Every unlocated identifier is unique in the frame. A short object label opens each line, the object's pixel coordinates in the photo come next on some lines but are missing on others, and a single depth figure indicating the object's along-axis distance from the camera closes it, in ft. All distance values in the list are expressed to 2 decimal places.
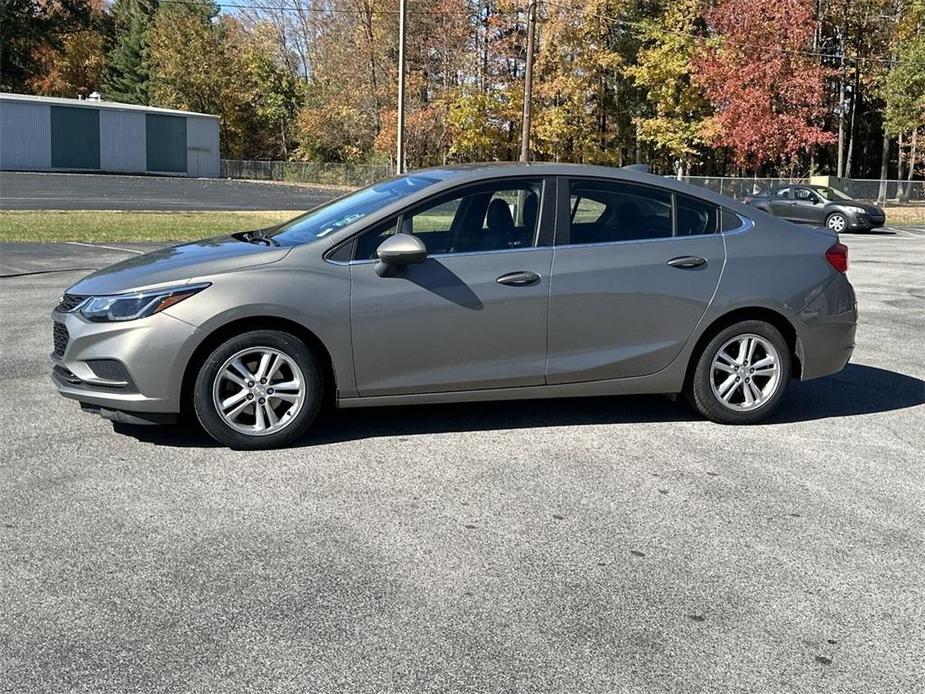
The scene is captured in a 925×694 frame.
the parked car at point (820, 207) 90.38
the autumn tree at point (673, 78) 150.82
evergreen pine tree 241.55
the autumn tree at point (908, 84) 140.26
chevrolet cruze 16.83
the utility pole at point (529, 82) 95.02
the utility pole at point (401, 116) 95.00
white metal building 175.22
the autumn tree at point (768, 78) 130.00
